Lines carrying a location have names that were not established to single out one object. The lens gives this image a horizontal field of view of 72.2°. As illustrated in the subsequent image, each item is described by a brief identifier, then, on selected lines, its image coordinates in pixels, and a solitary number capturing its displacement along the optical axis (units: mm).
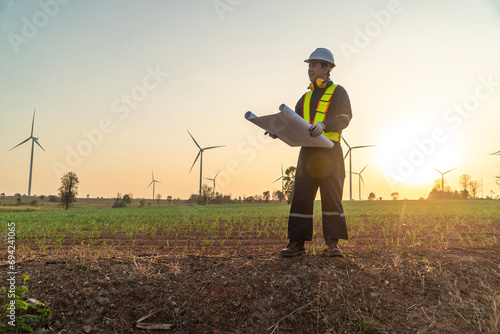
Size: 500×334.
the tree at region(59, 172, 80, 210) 55906
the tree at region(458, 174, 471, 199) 85569
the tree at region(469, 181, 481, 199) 92438
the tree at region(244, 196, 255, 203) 75194
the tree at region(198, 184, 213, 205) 77388
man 4863
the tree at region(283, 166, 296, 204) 66325
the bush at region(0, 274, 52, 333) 3217
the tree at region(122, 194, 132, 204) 64438
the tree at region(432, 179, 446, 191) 88625
